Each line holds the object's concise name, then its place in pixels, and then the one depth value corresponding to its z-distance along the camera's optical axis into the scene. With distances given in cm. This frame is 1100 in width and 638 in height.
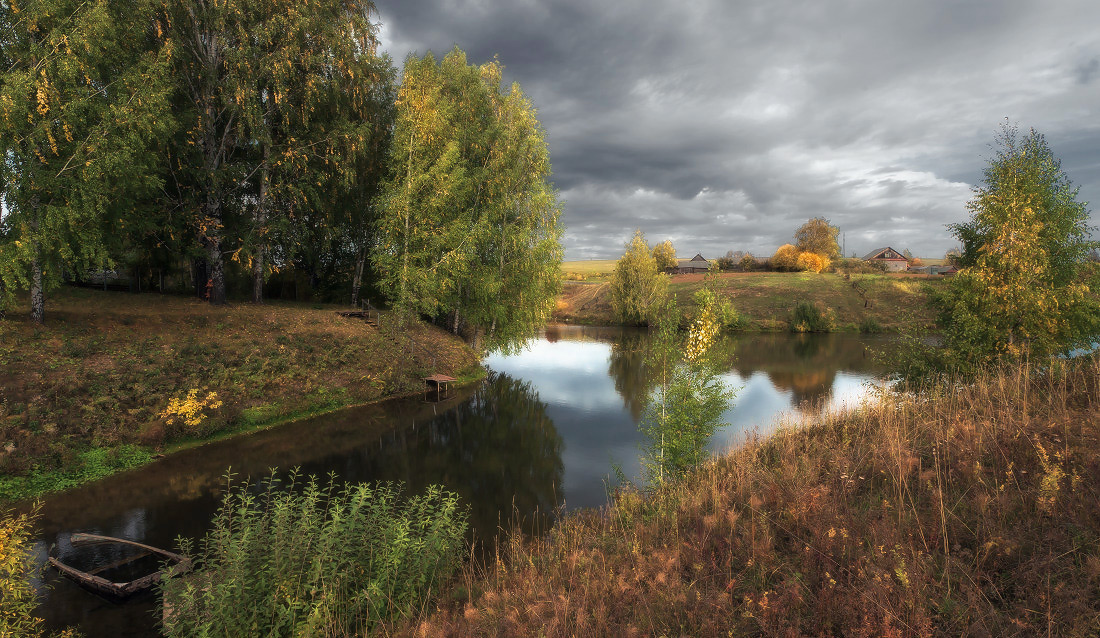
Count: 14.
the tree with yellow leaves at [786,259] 8544
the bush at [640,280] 5716
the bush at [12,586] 507
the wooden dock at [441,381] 2400
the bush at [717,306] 1070
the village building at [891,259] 9332
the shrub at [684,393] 1108
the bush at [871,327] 5556
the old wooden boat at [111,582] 791
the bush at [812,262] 8331
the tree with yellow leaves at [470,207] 2528
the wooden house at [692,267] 9679
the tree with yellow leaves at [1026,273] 1429
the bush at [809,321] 5716
